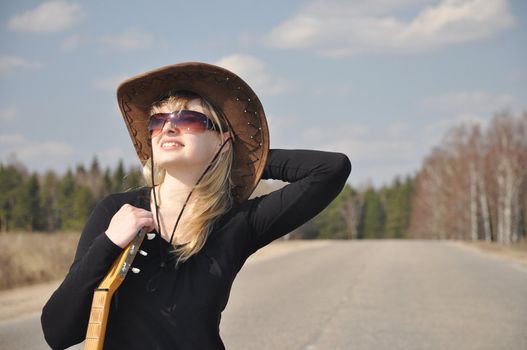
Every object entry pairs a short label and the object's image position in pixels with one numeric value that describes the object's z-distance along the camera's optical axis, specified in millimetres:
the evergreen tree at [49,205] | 71875
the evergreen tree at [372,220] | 110562
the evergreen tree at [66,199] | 70500
